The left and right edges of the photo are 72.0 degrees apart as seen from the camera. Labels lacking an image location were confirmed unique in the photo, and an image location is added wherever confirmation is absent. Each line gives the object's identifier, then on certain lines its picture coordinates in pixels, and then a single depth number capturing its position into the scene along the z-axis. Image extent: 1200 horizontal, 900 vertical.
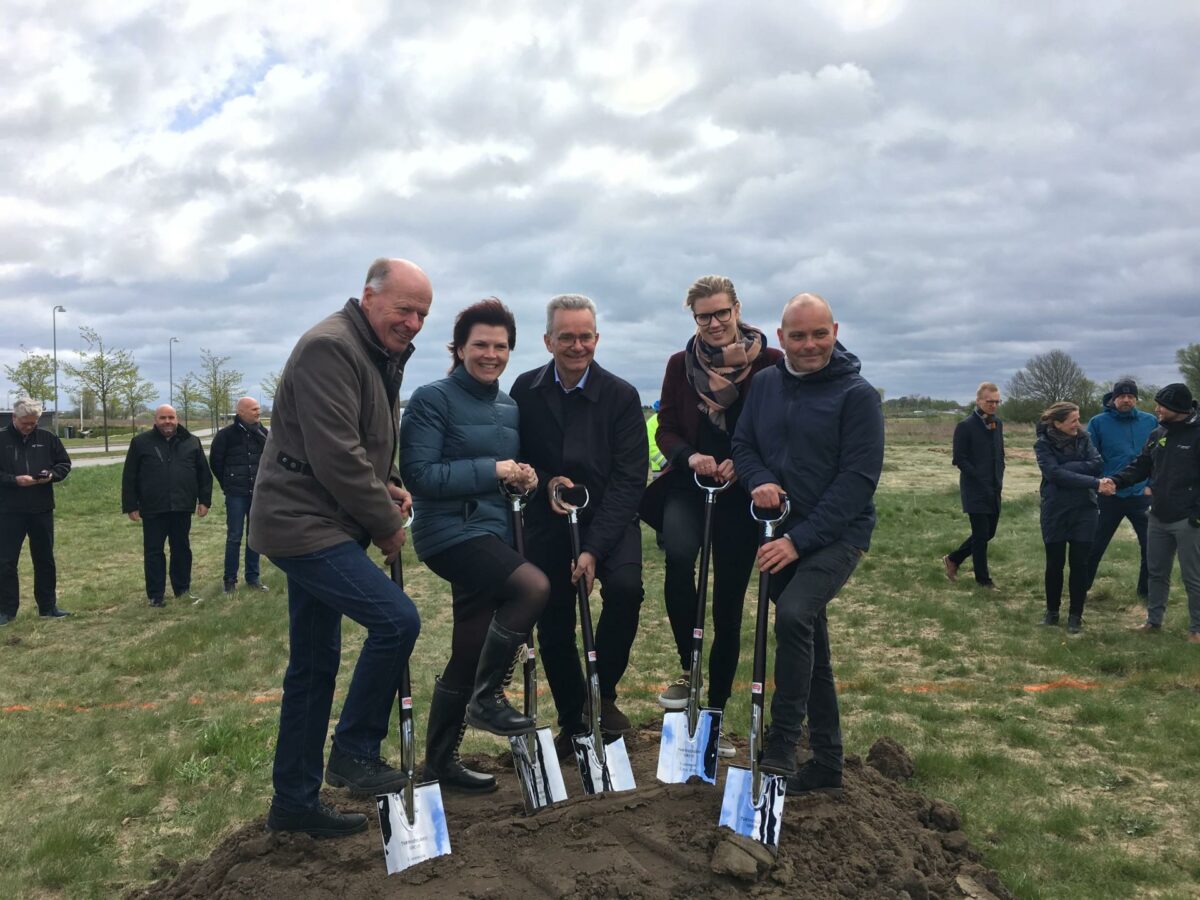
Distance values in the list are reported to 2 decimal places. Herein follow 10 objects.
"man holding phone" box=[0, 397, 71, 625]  9.27
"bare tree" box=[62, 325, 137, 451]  39.98
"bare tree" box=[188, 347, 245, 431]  50.21
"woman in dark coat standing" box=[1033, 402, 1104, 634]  8.38
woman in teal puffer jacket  3.96
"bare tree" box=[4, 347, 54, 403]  39.62
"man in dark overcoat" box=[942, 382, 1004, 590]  10.09
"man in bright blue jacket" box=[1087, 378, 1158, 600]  9.20
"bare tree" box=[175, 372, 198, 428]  50.91
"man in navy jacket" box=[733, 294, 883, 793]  3.84
